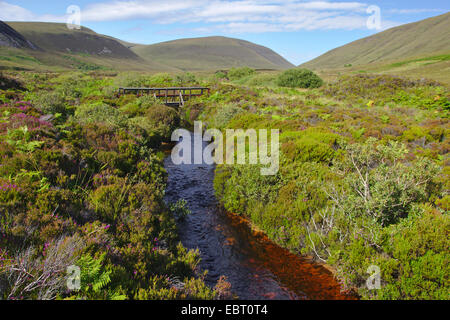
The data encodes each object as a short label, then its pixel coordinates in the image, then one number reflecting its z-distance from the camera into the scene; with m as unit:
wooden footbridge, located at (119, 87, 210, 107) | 24.88
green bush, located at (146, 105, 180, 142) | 16.72
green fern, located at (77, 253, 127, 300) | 3.10
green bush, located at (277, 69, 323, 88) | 35.44
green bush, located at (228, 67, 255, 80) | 49.78
